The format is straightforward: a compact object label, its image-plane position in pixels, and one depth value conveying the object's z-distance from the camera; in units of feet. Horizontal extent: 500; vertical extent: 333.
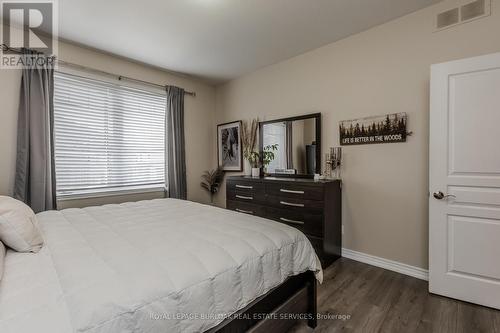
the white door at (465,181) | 5.91
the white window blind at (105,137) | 9.38
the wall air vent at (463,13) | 6.57
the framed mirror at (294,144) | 10.09
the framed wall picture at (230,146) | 13.48
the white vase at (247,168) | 12.15
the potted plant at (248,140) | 12.19
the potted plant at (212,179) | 14.25
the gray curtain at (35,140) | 8.30
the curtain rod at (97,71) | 8.17
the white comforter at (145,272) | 2.57
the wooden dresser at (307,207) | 8.37
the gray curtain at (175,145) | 12.29
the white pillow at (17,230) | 4.00
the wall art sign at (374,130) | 7.96
